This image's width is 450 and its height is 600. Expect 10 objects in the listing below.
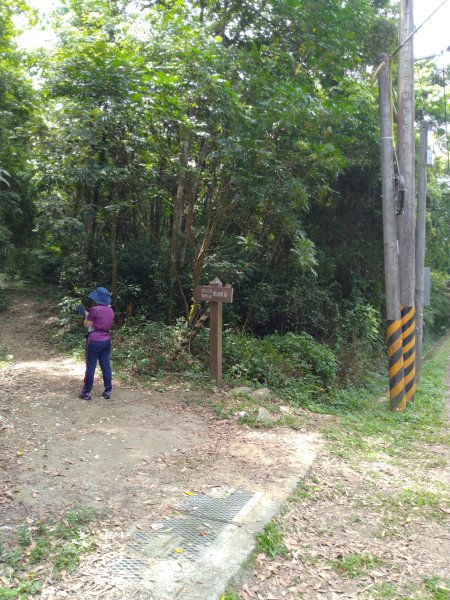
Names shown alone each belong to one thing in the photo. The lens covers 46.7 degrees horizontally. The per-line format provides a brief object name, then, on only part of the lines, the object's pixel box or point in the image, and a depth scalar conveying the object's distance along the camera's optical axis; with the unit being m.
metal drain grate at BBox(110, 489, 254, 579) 3.76
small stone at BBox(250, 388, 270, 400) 8.74
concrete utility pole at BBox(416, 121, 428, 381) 13.26
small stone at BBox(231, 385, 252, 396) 8.75
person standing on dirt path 7.57
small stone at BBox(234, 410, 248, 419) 7.75
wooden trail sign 9.02
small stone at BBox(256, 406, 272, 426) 7.59
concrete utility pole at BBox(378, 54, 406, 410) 9.44
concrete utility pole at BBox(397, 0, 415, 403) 9.94
